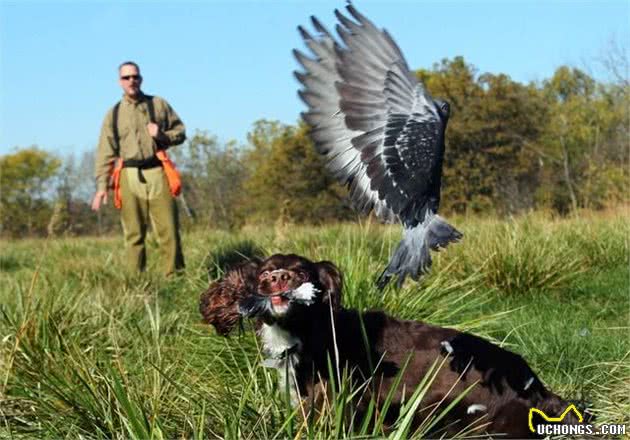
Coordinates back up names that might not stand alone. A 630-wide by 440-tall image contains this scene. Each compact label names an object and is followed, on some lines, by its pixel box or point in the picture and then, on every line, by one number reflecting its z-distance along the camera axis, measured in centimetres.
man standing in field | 844
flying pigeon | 279
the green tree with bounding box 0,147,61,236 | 4272
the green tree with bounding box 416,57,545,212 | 2977
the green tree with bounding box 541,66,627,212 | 2867
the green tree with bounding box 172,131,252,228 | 2561
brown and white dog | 327
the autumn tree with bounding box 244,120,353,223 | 2830
